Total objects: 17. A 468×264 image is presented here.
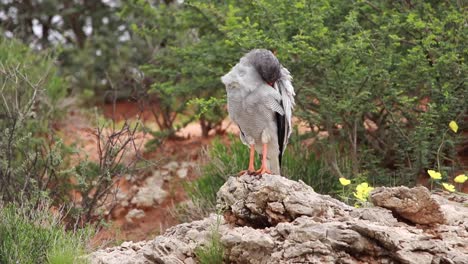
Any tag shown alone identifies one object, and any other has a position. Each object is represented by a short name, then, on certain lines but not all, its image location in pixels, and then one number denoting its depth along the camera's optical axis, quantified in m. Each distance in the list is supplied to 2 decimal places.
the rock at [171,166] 22.09
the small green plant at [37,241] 10.37
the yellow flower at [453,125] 13.13
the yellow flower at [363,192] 11.27
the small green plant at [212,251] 9.72
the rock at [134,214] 20.66
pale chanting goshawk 11.37
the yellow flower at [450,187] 11.56
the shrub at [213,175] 16.69
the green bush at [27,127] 15.31
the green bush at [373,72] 15.30
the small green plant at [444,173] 11.52
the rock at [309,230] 9.13
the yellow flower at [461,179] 11.78
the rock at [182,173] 21.65
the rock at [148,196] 21.00
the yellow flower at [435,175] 11.46
